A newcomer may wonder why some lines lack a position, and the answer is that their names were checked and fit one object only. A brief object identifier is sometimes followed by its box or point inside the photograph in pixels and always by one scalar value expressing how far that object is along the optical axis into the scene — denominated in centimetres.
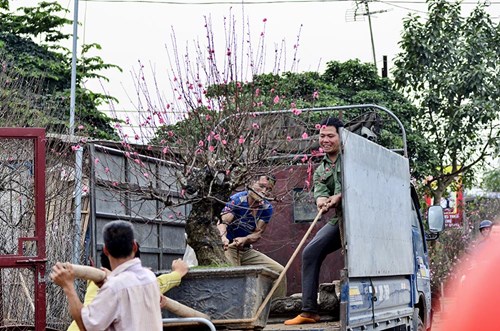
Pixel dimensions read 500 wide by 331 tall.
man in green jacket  824
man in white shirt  546
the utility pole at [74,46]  2212
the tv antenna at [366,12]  3611
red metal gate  1041
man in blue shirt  946
